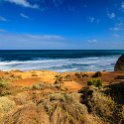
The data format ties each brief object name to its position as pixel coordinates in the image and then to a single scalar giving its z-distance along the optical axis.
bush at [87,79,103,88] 5.85
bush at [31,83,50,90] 5.76
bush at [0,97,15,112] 3.46
